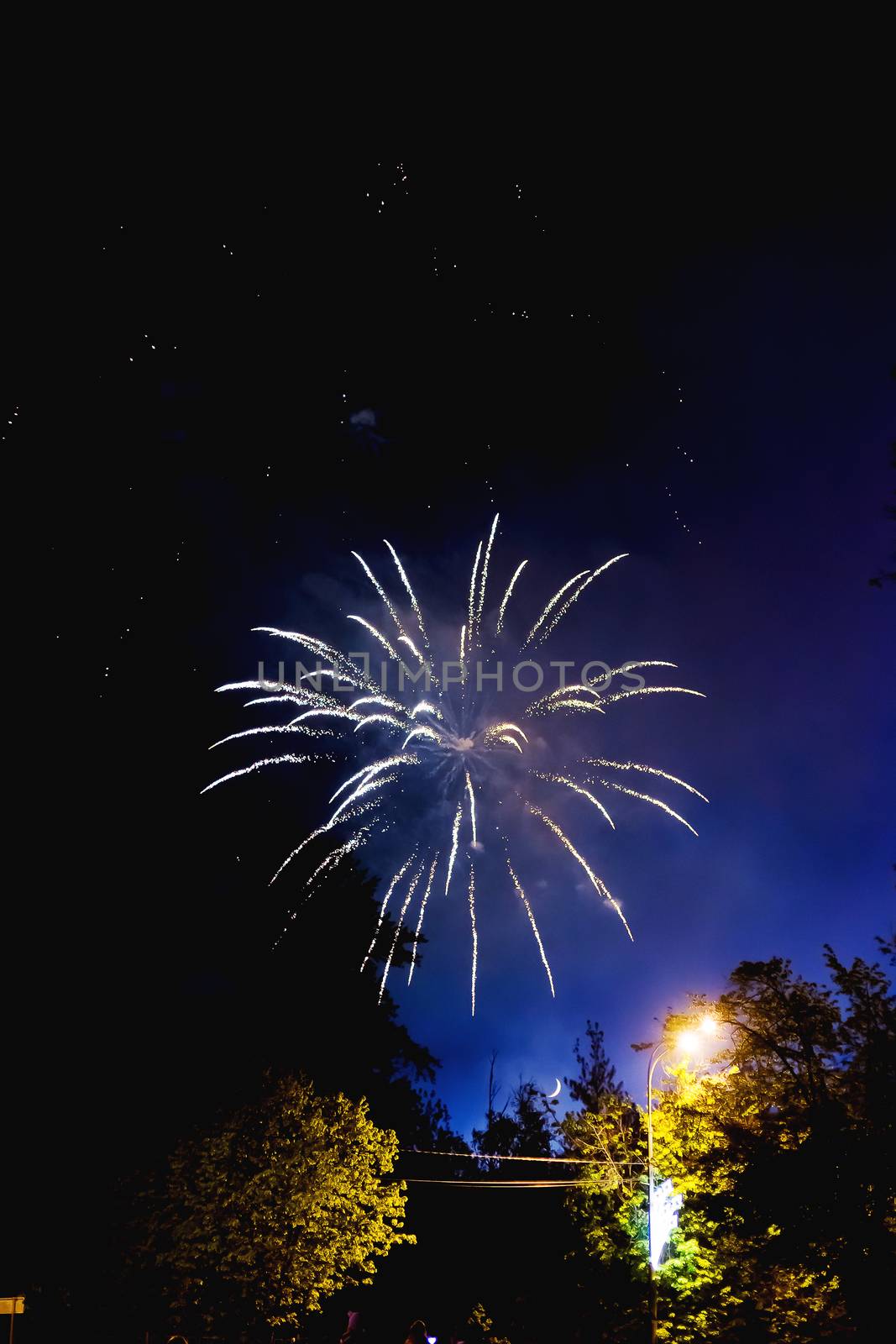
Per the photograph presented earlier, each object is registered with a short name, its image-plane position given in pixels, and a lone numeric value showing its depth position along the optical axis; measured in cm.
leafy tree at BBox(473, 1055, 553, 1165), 4936
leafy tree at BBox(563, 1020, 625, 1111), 4603
